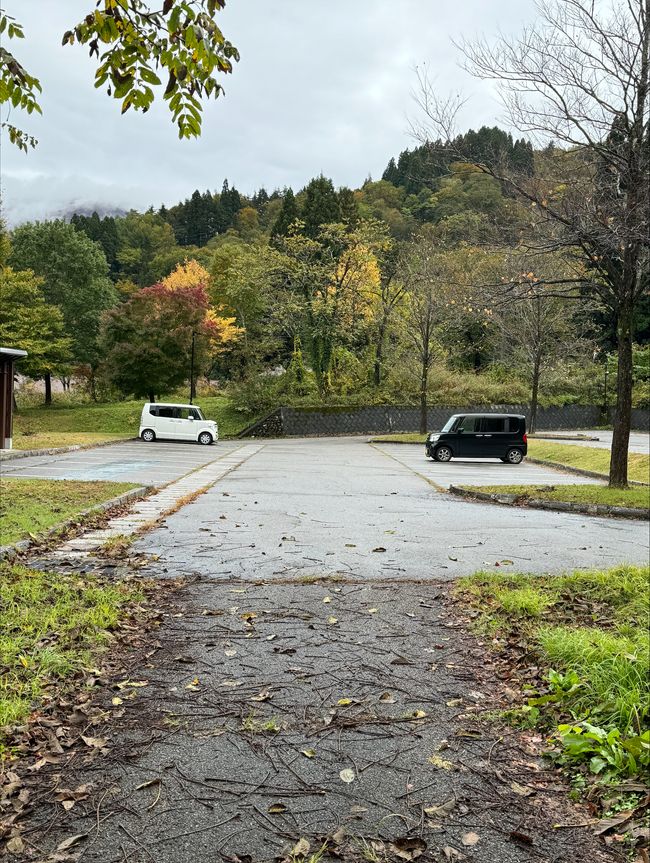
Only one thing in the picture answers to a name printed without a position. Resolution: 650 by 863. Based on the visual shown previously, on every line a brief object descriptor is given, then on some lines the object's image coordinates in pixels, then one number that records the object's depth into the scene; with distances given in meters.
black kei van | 22.97
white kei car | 32.91
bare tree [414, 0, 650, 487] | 11.72
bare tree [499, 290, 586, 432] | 33.44
